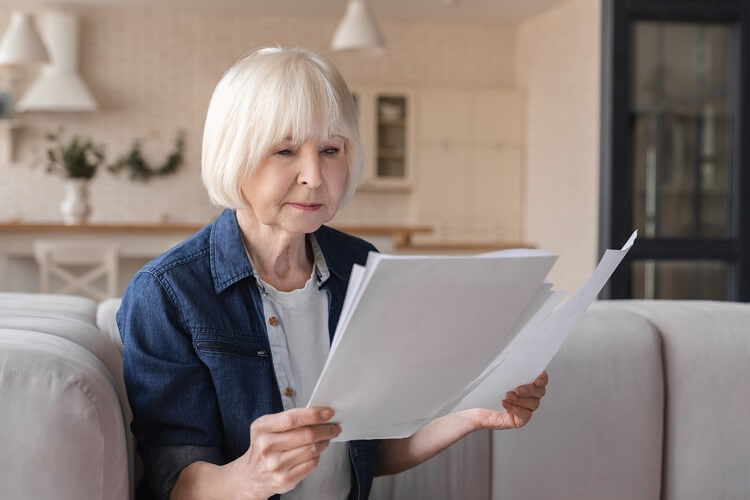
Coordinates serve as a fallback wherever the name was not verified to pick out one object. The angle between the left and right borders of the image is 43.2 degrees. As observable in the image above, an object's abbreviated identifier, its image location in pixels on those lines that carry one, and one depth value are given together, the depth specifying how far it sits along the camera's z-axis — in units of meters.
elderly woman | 1.24
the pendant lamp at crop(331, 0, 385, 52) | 6.16
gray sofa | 1.68
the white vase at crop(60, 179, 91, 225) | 6.43
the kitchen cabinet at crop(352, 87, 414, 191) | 8.58
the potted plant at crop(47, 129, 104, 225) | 6.31
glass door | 3.72
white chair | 5.89
